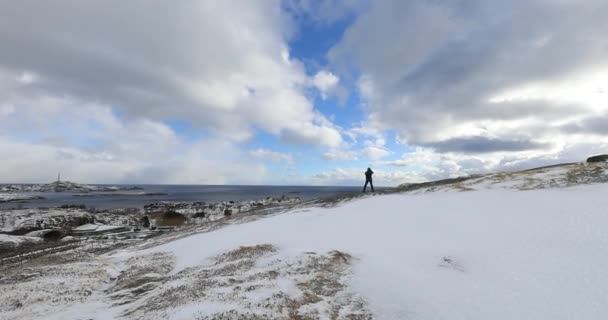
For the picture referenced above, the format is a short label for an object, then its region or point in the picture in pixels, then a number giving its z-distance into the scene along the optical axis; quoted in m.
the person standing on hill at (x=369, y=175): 30.94
